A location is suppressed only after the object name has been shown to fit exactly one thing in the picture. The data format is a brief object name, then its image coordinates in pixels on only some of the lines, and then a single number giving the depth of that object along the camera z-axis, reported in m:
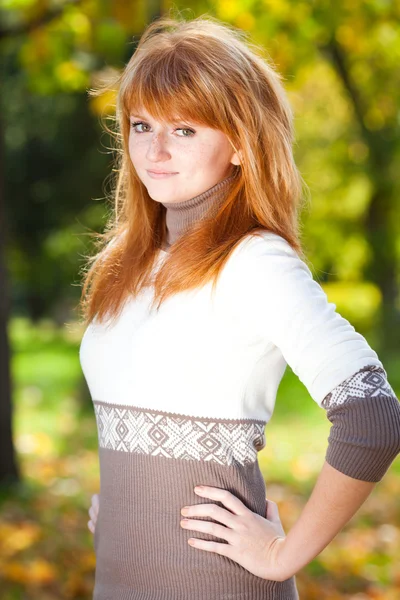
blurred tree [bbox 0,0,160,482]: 4.93
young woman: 2.34
